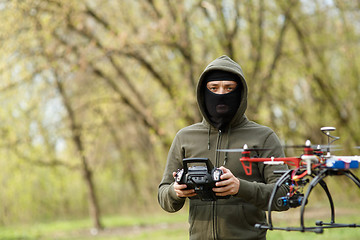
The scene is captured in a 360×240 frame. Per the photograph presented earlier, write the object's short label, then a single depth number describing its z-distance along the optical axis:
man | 6.77
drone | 5.62
